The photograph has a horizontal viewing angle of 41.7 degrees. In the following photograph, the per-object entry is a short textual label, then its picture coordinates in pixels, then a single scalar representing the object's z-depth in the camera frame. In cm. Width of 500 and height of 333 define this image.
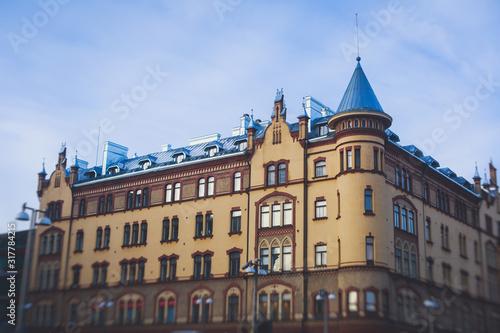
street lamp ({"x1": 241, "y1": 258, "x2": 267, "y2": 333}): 4162
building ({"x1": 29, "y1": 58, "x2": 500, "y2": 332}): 5134
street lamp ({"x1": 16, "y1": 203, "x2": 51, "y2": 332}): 3406
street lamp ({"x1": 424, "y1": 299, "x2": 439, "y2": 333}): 4006
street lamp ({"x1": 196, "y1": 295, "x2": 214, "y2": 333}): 5118
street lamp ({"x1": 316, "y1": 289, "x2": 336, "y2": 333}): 4197
